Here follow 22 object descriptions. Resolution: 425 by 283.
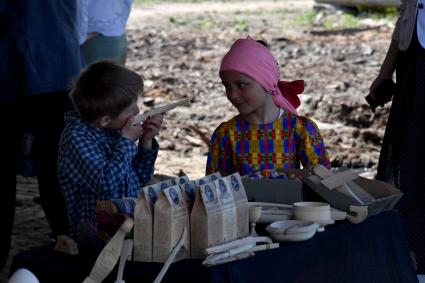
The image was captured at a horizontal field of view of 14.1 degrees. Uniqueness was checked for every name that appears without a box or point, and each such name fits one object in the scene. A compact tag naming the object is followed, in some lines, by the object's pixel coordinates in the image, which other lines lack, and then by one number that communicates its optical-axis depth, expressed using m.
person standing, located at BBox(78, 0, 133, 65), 10.05
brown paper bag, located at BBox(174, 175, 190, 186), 5.59
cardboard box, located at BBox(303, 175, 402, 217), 6.13
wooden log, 28.84
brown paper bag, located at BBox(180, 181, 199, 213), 5.36
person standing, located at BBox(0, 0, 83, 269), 8.34
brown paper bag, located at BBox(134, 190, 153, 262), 5.13
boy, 6.64
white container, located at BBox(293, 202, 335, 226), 5.73
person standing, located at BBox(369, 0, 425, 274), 8.73
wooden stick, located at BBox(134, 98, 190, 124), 6.90
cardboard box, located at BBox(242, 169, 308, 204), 6.14
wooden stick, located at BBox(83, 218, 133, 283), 4.93
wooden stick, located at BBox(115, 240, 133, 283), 4.90
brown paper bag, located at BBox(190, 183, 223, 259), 5.21
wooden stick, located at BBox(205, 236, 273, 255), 5.12
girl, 7.57
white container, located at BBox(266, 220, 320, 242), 5.44
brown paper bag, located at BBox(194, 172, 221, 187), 5.57
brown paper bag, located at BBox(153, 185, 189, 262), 5.11
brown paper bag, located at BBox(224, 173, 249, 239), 5.47
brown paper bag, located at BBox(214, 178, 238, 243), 5.31
